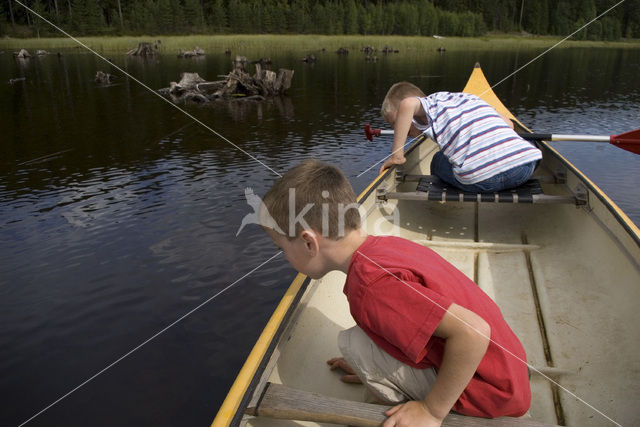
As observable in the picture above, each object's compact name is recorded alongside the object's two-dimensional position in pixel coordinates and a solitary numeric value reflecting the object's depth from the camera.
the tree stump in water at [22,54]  38.97
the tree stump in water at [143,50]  41.81
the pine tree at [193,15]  74.00
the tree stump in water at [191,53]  42.28
